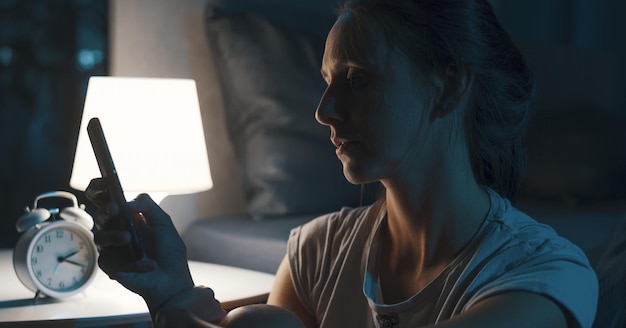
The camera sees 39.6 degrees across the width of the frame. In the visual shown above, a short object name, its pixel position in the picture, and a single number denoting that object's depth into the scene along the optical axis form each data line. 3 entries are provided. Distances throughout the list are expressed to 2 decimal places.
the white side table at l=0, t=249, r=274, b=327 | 1.36
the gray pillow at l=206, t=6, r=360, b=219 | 2.26
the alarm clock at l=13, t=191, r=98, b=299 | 1.48
